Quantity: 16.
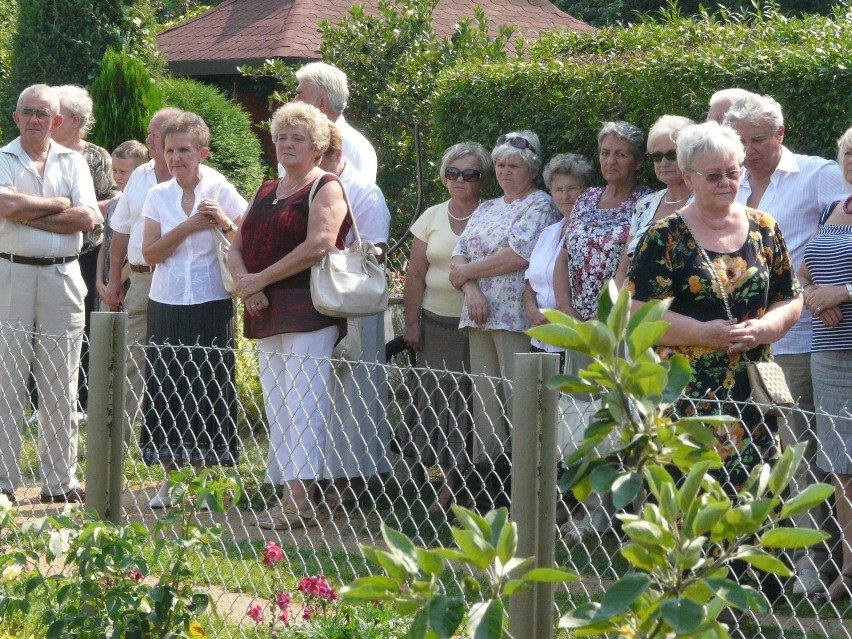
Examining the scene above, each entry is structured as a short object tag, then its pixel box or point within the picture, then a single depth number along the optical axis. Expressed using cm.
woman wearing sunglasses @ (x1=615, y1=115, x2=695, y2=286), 1080
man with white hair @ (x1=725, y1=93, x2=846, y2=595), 1008
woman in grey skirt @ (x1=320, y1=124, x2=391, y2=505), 1261
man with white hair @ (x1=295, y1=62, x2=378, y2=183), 1361
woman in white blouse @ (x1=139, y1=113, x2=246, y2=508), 1284
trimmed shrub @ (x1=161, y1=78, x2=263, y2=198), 2489
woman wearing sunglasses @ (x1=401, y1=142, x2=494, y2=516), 1293
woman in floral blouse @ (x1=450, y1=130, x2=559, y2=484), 1227
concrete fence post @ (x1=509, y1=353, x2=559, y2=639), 590
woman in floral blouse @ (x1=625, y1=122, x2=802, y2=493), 866
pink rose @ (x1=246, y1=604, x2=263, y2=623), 711
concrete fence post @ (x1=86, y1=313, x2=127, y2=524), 776
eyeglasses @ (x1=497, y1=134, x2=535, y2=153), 1259
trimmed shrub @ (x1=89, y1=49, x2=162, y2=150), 2281
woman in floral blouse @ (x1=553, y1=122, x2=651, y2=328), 1147
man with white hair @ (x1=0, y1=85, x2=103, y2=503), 1288
